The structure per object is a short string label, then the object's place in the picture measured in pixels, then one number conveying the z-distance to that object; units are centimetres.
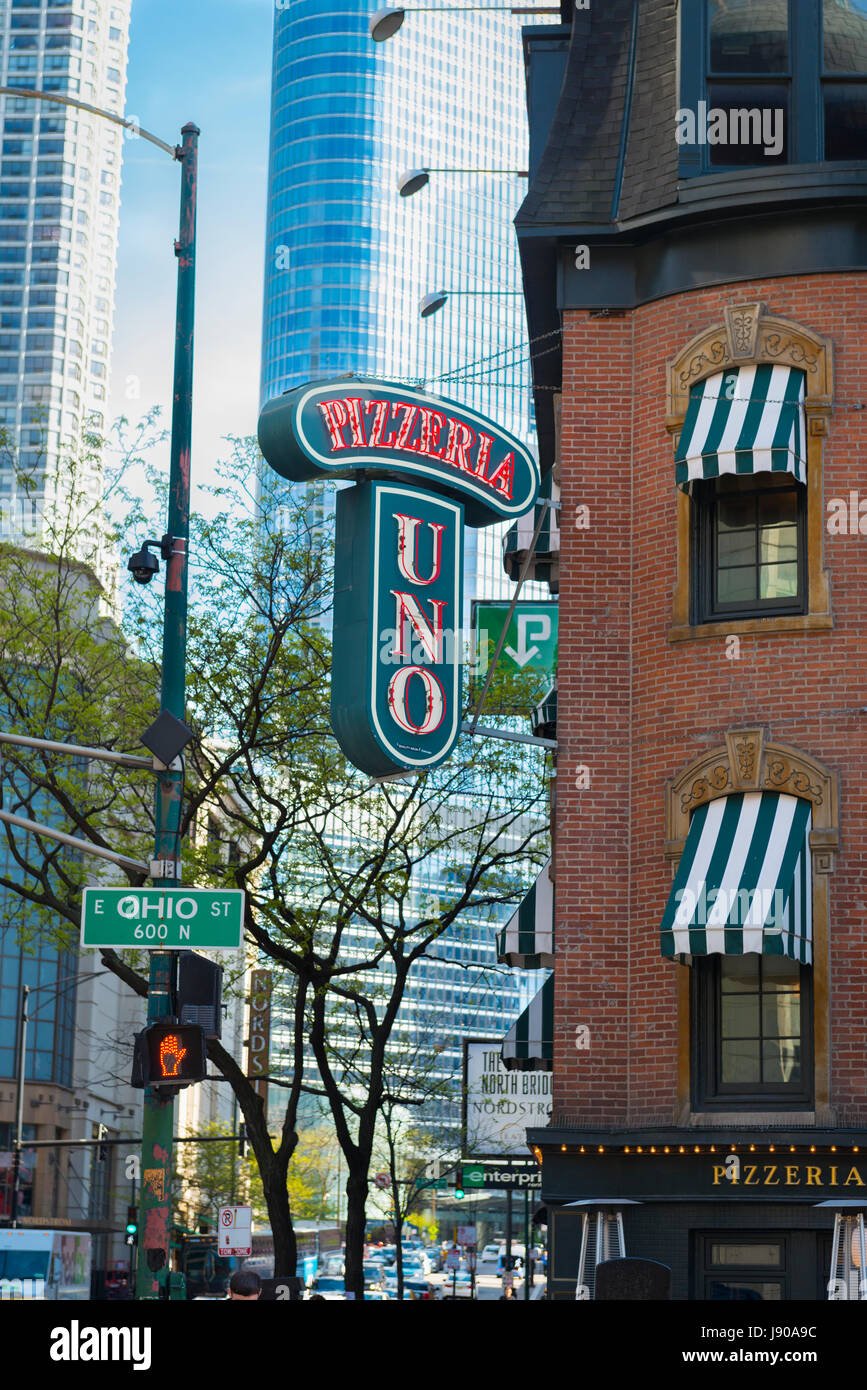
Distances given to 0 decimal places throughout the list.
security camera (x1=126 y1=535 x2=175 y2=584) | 1692
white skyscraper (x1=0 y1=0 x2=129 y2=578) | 18050
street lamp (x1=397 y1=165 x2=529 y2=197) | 2152
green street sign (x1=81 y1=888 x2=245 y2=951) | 1542
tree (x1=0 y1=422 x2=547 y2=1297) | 2744
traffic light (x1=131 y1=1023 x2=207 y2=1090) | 1552
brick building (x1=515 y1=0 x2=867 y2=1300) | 1616
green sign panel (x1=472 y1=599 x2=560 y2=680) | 2045
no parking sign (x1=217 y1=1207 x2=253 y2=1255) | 3397
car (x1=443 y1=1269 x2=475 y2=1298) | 7556
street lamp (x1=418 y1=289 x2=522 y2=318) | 2183
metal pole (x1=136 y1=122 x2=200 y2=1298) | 1530
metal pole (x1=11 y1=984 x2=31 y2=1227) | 5312
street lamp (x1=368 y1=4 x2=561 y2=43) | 1992
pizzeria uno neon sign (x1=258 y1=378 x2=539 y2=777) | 1781
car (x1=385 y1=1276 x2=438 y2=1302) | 6850
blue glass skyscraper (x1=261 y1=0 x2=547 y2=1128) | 18338
